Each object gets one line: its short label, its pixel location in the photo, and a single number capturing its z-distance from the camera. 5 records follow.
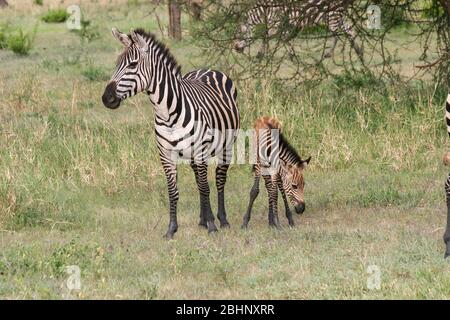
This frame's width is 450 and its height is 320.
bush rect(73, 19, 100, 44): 21.46
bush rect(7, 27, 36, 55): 19.78
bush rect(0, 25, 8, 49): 20.97
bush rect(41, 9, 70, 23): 26.17
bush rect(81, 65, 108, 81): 16.59
